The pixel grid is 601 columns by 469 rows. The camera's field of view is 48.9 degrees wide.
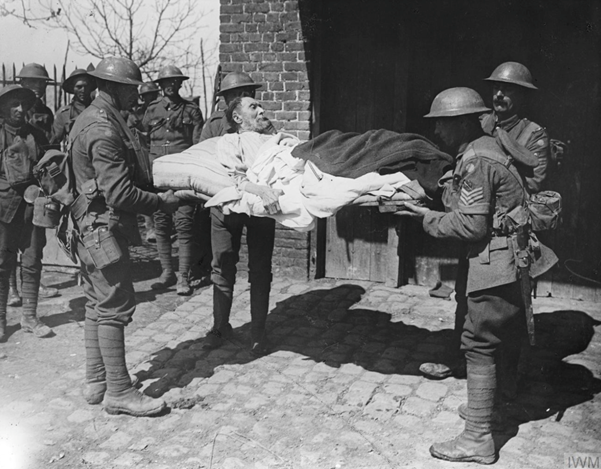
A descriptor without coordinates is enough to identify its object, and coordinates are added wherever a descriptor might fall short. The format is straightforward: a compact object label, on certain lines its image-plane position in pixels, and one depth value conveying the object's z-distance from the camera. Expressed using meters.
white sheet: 4.66
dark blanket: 4.59
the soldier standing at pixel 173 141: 7.71
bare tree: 13.02
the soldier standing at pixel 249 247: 5.68
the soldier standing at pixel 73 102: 7.70
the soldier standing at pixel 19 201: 6.26
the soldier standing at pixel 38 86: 8.01
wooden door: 7.36
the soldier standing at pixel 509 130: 5.16
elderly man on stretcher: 4.62
